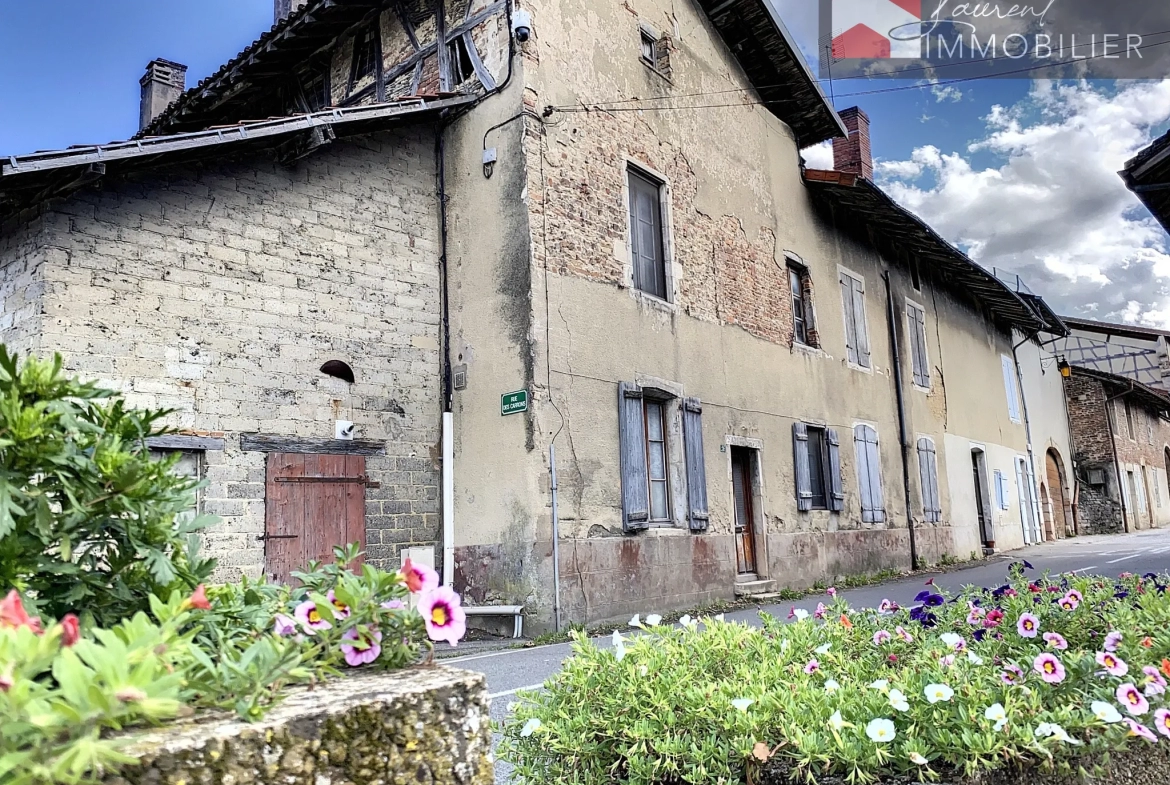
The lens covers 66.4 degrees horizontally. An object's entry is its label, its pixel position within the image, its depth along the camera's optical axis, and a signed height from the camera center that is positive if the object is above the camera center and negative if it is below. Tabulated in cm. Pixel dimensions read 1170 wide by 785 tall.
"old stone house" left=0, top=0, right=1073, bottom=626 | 782 +258
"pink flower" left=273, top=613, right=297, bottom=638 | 145 -11
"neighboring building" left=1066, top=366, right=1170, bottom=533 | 2783 +224
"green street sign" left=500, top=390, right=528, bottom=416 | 891 +143
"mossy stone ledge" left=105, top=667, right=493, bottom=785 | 103 -23
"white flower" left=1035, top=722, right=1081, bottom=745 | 210 -49
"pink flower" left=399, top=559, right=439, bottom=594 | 150 -4
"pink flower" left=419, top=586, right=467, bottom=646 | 150 -11
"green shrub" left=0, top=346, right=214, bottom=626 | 122 +9
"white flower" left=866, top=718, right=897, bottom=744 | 212 -47
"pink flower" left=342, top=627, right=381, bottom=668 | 142 -15
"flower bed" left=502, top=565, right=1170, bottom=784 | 217 -46
